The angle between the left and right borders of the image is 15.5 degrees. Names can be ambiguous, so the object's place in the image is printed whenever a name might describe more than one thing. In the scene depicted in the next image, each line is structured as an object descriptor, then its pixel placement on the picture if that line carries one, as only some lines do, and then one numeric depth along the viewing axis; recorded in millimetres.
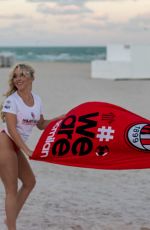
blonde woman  4055
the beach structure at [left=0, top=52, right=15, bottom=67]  45219
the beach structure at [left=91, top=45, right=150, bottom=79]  28922
